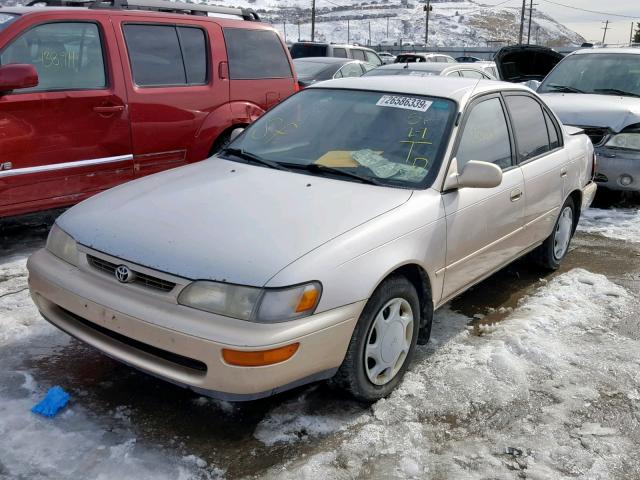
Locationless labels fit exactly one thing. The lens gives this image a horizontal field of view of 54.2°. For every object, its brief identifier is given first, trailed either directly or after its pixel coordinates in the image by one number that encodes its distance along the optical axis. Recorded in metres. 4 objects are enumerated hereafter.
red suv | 4.69
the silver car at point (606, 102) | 7.04
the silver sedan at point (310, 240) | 2.57
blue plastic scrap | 2.89
